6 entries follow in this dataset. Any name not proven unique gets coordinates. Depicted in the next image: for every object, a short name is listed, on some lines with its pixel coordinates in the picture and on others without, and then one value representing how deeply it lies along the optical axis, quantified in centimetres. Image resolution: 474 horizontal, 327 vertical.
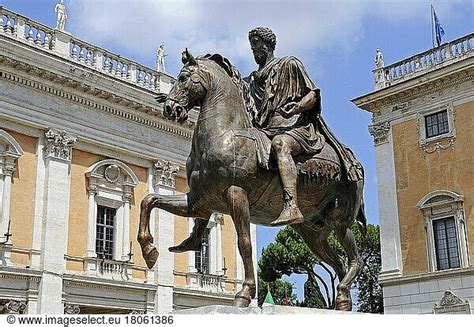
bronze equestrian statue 558
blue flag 2966
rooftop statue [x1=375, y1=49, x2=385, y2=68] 2877
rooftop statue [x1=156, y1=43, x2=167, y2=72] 2614
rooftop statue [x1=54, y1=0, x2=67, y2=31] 2259
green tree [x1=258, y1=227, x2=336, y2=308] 4512
